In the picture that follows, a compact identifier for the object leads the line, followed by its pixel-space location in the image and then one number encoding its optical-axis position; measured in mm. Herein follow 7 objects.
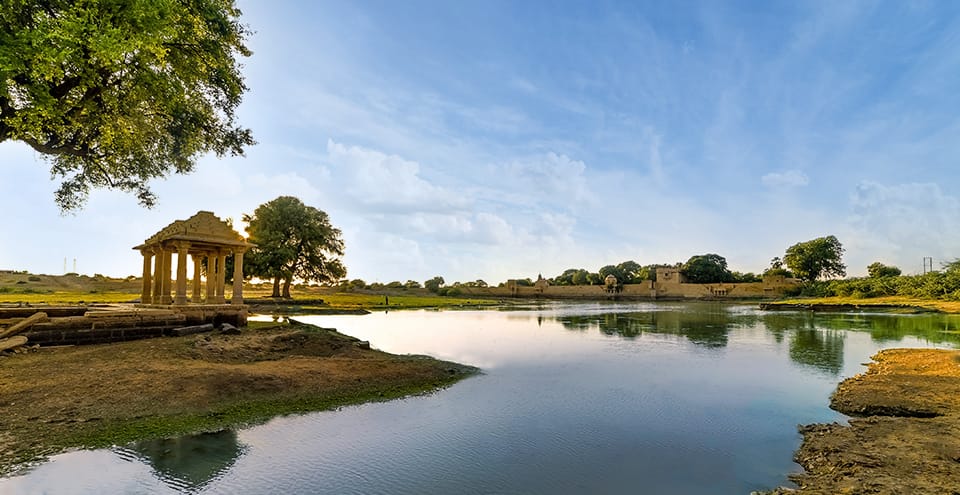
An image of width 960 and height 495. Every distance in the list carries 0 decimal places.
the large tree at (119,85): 8906
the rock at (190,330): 15047
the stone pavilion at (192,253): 18156
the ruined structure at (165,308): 12789
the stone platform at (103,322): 12598
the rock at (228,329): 16061
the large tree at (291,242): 43597
